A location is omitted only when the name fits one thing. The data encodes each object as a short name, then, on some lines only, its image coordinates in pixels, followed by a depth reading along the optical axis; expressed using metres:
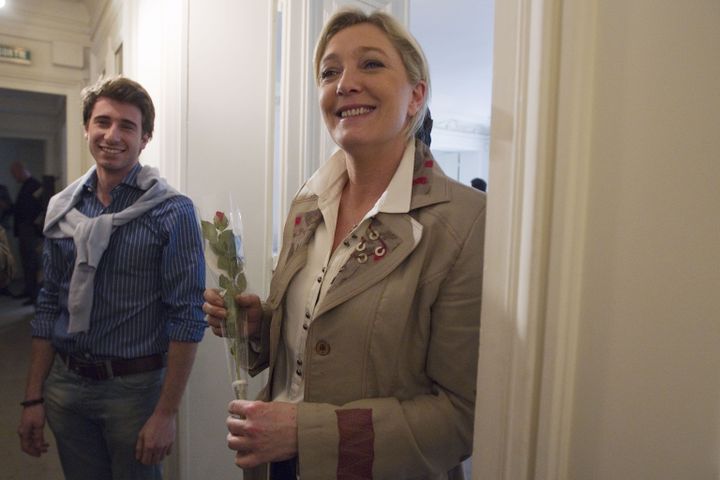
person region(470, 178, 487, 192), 4.67
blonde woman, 0.79
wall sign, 3.64
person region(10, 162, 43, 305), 5.27
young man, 1.44
